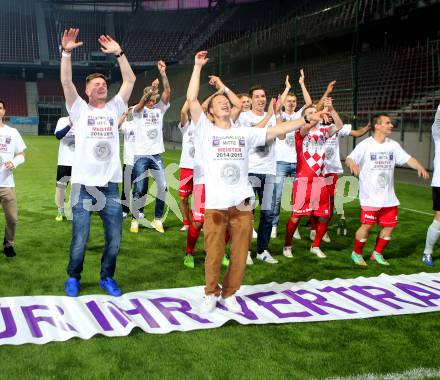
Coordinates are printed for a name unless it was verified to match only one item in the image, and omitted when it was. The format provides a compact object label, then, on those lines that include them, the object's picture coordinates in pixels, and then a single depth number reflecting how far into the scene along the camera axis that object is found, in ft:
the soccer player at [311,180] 22.36
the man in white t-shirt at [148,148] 26.58
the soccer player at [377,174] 21.22
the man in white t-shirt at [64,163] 27.50
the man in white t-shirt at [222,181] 15.07
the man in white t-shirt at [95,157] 15.96
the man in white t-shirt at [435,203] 21.07
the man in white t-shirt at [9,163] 20.54
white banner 14.08
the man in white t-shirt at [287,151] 25.93
